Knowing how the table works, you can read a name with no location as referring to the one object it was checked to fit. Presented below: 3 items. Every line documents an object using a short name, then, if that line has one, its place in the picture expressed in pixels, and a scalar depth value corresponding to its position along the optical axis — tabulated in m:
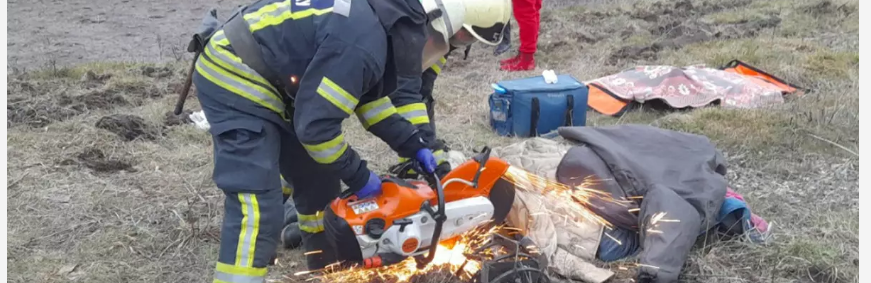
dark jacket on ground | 3.37
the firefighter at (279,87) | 2.66
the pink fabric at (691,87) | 5.81
